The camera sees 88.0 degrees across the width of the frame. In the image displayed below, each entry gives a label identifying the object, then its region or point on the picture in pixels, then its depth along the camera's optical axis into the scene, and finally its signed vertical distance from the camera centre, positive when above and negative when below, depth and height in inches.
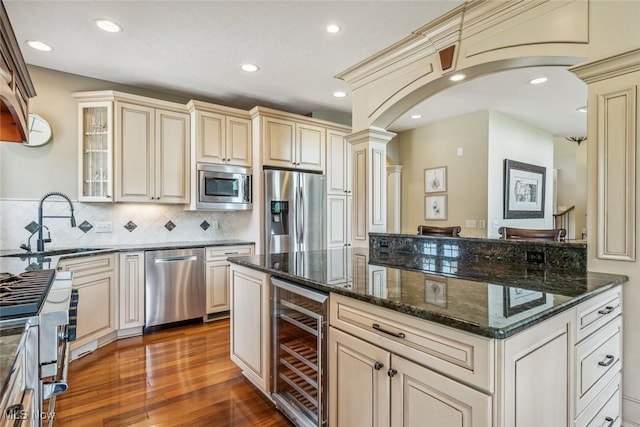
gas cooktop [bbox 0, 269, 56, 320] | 42.5 -12.4
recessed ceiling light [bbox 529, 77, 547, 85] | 135.8 +55.7
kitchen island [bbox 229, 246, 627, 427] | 40.9 -19.1
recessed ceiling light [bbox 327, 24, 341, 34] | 97.0 +54.8
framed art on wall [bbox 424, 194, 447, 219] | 197.2 +4.2
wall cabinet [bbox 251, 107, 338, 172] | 155.2 +36.4
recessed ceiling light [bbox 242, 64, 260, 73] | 123.8 +55.4
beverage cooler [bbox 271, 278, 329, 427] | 65.7 -30.6
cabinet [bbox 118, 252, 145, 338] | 127.2 -31.4
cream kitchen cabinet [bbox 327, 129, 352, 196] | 177.5 +27.1
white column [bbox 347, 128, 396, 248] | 121.4 +11.6
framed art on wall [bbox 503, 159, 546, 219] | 188.2 +14.7
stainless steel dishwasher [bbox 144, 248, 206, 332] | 132.6 -30.3
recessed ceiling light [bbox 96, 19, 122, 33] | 94.7 +54.7
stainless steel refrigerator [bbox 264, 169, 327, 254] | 154.1 +1.2
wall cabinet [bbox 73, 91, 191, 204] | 131.0 +26.7
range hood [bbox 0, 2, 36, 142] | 53.6 +23.9
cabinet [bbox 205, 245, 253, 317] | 145.3 -28.3
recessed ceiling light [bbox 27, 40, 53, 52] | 105.9 +54.7
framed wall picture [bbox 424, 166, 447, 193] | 197.3 +20.8
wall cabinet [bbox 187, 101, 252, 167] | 145.3 +36.0
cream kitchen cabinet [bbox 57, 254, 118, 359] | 109.5 -30.8
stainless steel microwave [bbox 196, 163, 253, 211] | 146.1 +11.9
